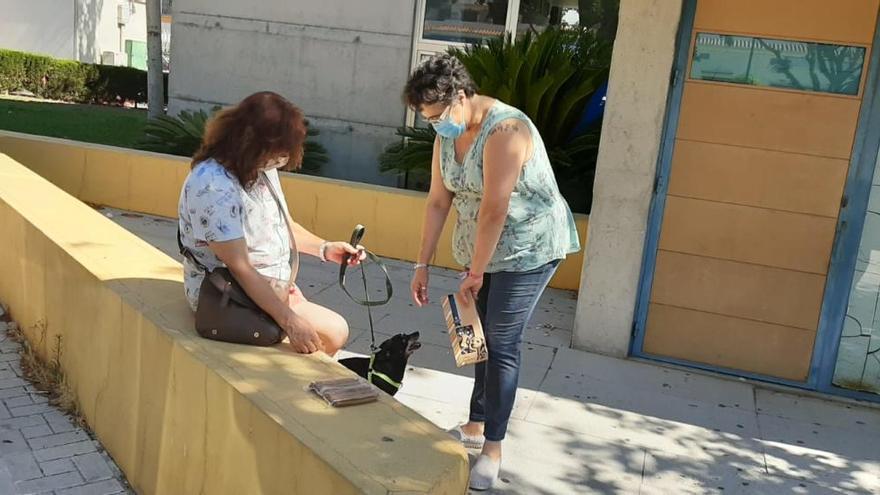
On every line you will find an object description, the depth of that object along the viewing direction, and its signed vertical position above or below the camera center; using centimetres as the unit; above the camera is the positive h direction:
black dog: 333 -104
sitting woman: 296 -43
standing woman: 306 -37
